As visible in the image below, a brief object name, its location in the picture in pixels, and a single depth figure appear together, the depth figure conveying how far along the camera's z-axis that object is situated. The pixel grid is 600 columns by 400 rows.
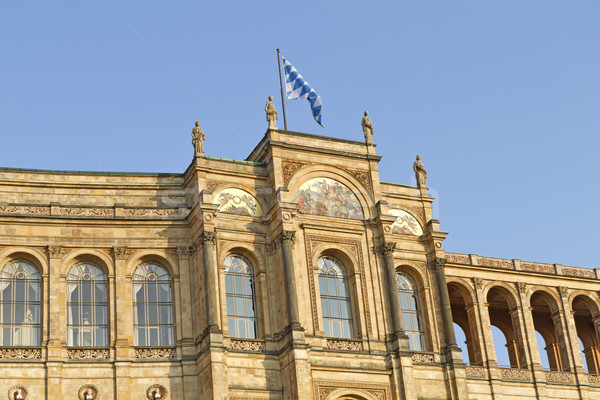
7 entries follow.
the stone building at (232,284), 45.25
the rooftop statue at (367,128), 52.88
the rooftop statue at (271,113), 50.53
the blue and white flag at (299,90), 52.94
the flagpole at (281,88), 52.44
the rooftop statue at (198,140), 49.46
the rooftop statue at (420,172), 54.55
